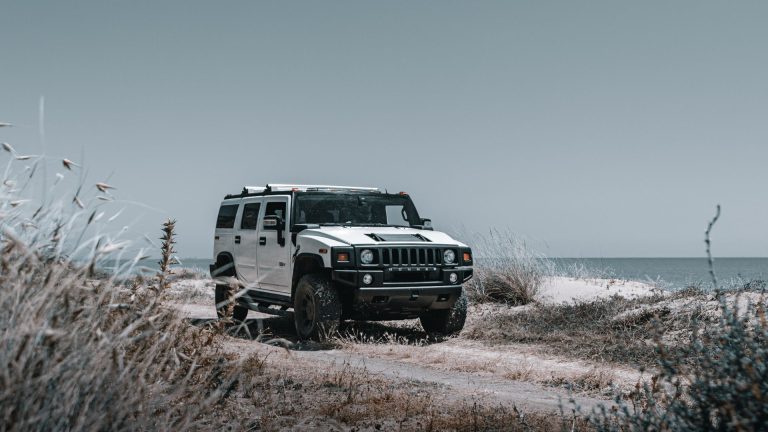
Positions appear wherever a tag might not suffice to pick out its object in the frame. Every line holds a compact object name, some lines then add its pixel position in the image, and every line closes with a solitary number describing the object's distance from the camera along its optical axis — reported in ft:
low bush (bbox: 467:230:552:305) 46.98
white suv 31.55
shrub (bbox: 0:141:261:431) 9.70
